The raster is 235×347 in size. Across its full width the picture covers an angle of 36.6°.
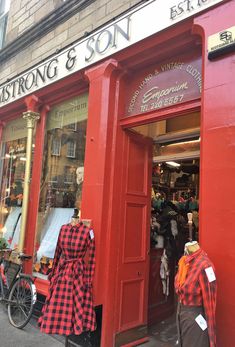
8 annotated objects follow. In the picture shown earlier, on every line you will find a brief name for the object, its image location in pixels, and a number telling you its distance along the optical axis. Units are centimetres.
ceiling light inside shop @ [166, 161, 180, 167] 709
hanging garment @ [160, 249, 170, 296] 581
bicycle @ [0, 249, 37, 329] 531
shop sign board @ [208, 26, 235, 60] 356
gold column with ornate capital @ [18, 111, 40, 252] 639
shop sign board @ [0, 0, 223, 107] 421
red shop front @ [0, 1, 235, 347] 353
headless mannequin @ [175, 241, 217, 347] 298
